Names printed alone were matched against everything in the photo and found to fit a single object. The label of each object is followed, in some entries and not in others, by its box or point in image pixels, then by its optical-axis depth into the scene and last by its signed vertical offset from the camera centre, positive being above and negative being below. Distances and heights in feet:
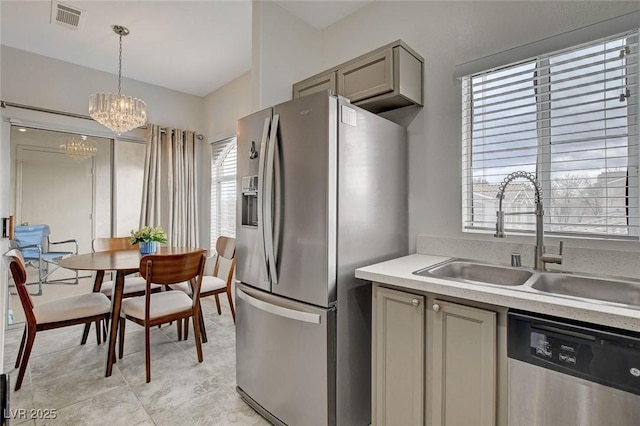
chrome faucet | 4.96 -0.22
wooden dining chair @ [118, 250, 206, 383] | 7.19 -2.28
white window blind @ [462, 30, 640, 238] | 4.75 +1.31
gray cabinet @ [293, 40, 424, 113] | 6.05 +2.81
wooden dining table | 7.34 -1.35
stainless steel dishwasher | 3.03 -1.67
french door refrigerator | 4.94 -0.63
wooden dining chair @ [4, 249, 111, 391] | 6.59 -2.33
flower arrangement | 9.32 -0.72
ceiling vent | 8.33 +5.52
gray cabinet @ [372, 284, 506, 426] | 3.84 -2.03
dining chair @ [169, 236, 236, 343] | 9.52 -2.33
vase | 9.30 -1.04
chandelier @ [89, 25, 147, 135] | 9.74 +3.30
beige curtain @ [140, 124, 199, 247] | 13.23 +1.19
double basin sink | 4.30 -1.02
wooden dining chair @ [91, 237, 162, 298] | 9.43 -2.25
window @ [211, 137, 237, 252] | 13.64 +1.11
